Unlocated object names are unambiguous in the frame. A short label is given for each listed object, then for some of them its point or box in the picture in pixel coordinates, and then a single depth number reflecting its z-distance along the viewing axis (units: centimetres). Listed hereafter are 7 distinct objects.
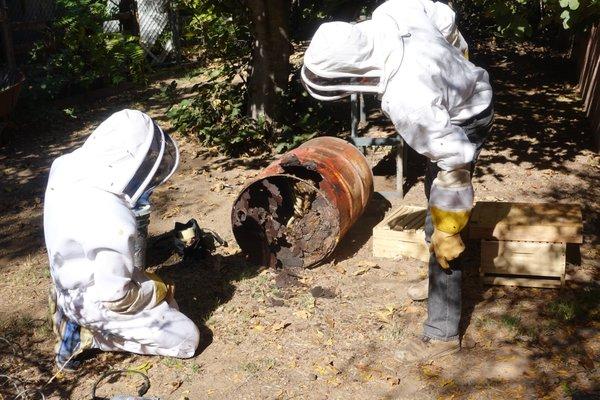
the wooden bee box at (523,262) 545
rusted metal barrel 602
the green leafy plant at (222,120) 937
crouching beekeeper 440
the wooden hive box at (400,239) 617
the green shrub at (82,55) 1264
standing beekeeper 412
